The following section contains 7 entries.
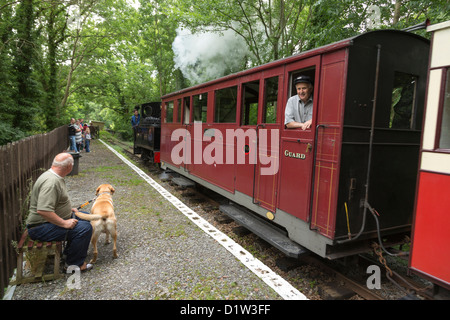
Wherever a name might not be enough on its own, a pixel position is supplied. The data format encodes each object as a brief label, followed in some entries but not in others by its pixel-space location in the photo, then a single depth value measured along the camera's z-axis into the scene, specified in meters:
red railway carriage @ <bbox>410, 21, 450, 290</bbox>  2.41
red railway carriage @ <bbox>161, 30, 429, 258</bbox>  3.08
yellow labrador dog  3.76
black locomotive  11.17
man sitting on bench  3.16
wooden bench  3.20
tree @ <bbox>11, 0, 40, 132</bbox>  12.15
